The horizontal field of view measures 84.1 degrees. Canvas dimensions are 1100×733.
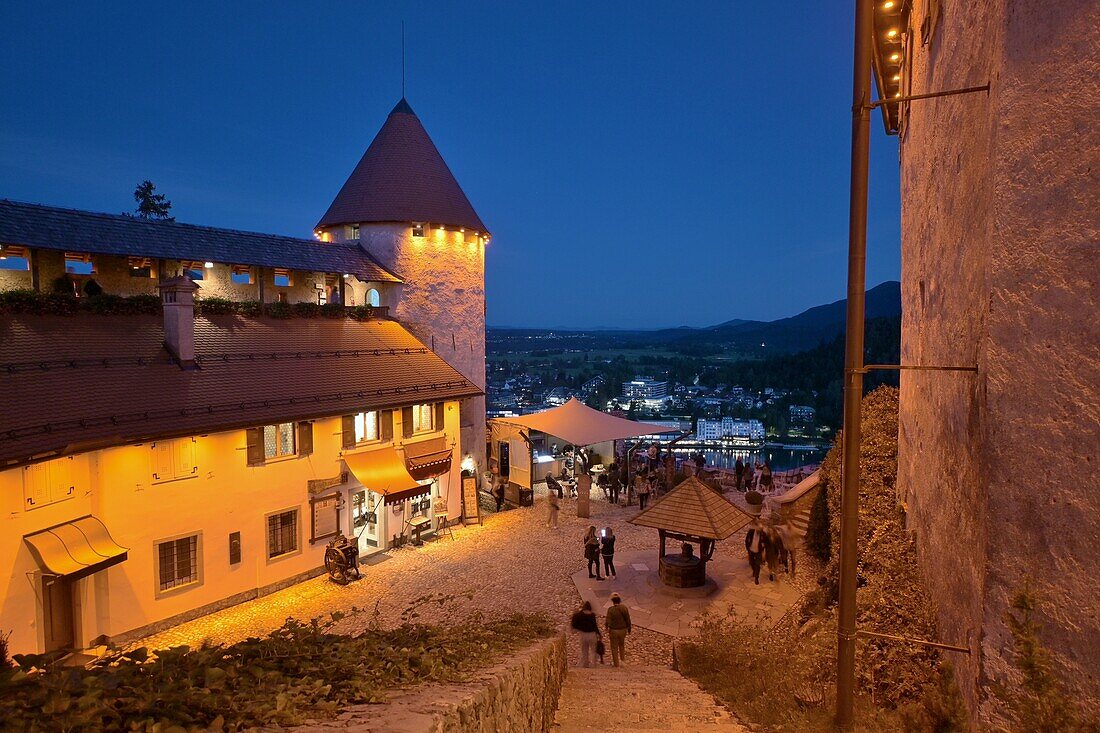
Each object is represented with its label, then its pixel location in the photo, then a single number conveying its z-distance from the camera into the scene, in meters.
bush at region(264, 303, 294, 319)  19.66
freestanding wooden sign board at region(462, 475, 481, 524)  21.95
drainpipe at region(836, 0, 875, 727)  5.15
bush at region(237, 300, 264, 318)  19.00
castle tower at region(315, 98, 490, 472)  24.42
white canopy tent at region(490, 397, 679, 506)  23.41
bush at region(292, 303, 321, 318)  20.39
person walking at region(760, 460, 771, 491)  25.16
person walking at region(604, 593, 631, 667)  10.90
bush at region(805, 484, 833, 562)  14.98
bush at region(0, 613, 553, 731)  2.84
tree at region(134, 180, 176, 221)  31.77
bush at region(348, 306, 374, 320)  22.30
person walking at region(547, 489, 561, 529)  20.77
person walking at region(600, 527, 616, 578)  15.50
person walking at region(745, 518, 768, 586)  15.34
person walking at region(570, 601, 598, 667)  10.97
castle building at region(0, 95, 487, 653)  11.81
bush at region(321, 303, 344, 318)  21.27
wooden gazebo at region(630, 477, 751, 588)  13.65
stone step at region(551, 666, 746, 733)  6.45
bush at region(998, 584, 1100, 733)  3.19
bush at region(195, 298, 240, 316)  17.97
